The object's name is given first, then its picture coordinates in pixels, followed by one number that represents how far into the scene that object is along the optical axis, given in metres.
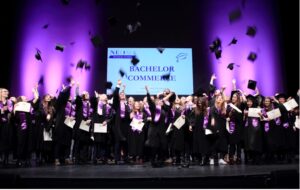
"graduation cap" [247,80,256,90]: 7.55
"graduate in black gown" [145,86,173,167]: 6.72
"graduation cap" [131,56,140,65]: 9.12
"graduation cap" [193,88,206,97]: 7.42
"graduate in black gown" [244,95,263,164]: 7.05
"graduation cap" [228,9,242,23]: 7.21
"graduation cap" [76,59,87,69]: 8.91
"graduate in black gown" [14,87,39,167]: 7.00
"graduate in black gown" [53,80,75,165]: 7.24
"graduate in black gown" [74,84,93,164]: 7.48
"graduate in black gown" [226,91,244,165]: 7.29
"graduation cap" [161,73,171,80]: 9.91
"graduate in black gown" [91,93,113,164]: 7.56
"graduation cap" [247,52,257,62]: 9.27
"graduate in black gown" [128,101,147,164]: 7.70
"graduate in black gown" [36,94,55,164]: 7.37
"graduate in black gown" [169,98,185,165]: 7.17
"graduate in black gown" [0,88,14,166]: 6.78
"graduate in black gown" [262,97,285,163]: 7.16
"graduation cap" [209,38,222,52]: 9.34
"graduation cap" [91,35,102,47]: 8.55
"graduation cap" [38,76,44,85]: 9.80
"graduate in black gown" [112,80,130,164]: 7.54
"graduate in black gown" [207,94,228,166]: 6.94
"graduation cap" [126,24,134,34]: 8.95
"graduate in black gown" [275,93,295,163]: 7.29
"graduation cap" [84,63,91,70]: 9.91
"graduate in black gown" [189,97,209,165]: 6.97
